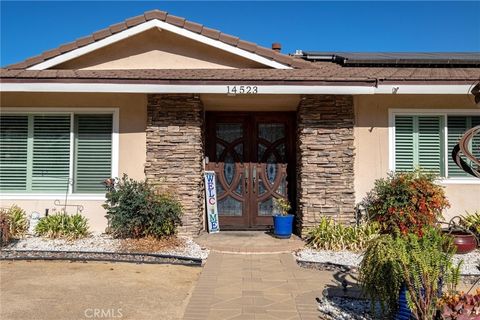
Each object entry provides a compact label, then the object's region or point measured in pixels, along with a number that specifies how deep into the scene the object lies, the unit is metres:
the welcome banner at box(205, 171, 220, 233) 8.98
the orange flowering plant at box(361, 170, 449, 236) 7.21
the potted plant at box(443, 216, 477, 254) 7.05
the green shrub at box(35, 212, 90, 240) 8.04
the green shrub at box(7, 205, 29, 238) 7.87
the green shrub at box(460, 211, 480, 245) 7.60
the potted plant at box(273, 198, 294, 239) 8.25
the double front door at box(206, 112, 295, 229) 9.40
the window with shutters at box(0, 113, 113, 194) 8.76
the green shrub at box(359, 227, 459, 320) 3.43
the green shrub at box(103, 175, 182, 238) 7.44
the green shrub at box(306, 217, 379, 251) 7.38
